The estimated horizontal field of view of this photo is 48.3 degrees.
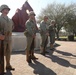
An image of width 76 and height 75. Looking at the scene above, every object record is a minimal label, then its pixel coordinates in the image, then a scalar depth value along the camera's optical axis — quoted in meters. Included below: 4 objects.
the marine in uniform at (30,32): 2.93
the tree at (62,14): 15.30
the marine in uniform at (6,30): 2.29
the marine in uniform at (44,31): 3.69
